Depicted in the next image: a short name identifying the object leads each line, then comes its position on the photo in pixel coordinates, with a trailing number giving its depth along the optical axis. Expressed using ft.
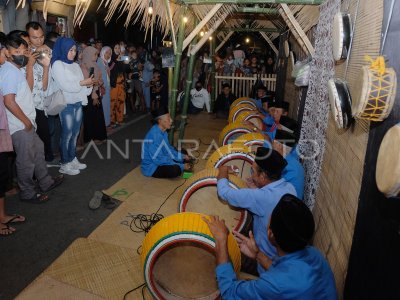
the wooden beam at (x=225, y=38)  34.20
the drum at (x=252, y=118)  20.83
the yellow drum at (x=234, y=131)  19.08
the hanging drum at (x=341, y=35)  8.59
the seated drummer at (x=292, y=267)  5.50
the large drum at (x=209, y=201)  11.18
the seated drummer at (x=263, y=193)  8.92
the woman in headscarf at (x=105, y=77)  23.99
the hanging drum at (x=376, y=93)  5.15
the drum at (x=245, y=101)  25.71
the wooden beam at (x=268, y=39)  33.98
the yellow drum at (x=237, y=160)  14.06
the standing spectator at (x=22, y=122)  12.51
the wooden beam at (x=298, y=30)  15.11
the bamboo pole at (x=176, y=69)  17.29
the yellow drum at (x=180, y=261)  7.95
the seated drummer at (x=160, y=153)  17.07
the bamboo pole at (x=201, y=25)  16.30
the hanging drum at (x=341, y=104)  7.25
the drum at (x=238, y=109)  24.11
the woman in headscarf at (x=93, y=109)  21.62
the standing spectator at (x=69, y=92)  16.35
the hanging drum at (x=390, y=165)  4.25
